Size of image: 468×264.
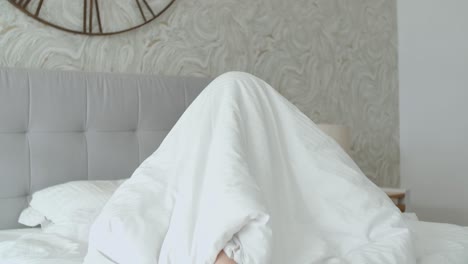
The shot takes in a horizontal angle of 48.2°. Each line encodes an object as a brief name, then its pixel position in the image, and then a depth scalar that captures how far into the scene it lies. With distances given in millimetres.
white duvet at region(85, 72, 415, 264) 1011
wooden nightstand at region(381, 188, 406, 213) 3196
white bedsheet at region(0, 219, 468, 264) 1340
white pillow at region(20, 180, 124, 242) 1707
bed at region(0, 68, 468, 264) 2088
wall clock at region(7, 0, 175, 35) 2309
